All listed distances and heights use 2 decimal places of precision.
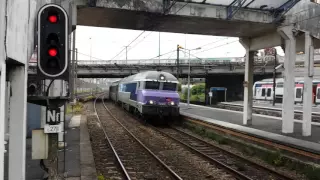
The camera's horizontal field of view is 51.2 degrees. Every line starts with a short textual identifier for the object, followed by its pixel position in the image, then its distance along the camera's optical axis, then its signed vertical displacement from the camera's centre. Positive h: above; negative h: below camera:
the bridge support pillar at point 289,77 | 13.14 +0.54
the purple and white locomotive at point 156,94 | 18.56 -0.28
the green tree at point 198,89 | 60.36 +0.14
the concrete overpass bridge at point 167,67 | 45.84 +3.18
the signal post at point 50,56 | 4.38 +0.42
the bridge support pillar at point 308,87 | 12.56 +0.17
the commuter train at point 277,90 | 31.77 +0.09
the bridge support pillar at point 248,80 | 16.13 +0.51
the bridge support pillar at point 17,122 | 4.53 -0.48
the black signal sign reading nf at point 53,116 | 4.86 -0.41
